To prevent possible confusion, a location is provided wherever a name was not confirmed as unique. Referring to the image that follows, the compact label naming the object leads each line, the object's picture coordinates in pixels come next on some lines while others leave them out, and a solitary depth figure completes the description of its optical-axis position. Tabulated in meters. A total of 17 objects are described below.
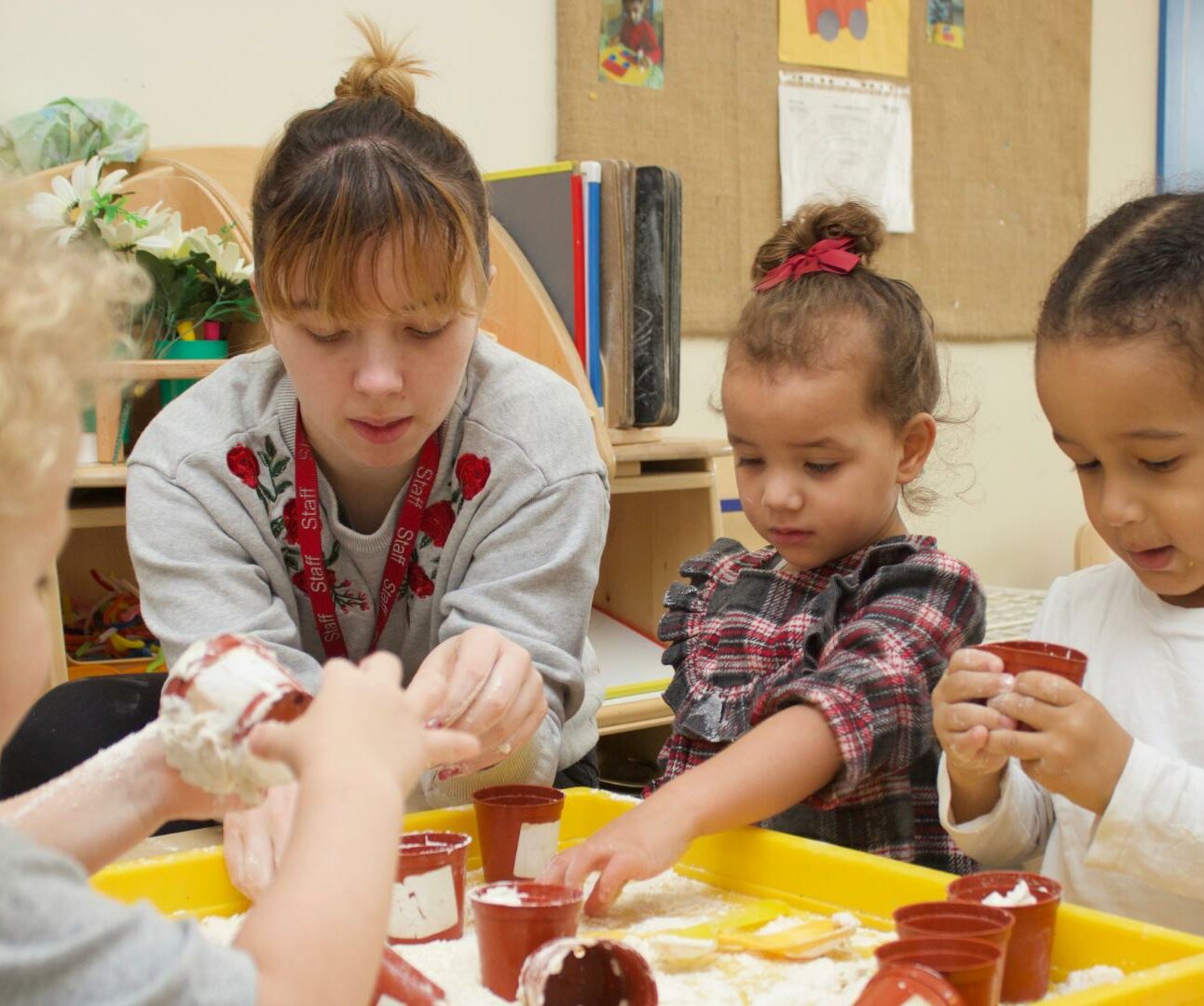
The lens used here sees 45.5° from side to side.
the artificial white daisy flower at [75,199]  1.78
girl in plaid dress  1.18
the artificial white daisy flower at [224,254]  1.83
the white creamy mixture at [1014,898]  0.85
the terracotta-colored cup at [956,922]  0.78
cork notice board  2.82
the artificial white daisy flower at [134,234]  1.80
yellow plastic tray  0.86
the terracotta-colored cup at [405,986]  0.79
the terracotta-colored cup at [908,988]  0.72
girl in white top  1.00
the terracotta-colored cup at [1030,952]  0.83
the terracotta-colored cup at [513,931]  0.85
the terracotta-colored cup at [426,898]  0.95
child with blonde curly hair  0.54
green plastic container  1.86
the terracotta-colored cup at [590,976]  0.79
